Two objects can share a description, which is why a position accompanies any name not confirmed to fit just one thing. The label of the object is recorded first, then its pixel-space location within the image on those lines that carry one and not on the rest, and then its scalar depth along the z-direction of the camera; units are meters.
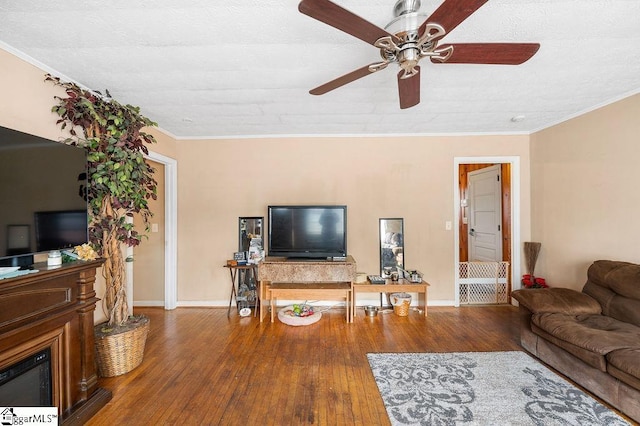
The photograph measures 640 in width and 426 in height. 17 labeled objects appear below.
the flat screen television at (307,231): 3.46
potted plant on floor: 2.08
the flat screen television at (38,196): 1.46
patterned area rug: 1.71
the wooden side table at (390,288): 3.31
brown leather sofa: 1.72
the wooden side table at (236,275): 3.45
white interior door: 4.28
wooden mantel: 1.37
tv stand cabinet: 3.21
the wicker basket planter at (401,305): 3.44
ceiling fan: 1.15
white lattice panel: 3.87
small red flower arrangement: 3.38
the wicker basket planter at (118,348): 2.12
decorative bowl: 3.43
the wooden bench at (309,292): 3.20
